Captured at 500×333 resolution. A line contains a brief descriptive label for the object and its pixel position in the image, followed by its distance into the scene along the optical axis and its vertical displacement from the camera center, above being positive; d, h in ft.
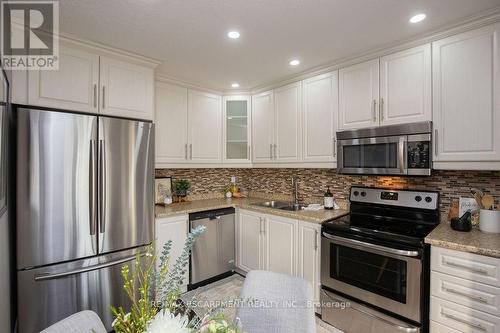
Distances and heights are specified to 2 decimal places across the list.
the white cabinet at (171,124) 8.96 +1.55
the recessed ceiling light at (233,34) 6.13 +3.28
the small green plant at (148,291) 2.16 -1.15
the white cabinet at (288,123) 9.09 +1.59
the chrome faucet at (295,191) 10.31 -1.09
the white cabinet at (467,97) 5.40 +1.58
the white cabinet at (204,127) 9.95 +1.57
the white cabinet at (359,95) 7.13 +2.09
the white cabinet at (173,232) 7.98 -2.23
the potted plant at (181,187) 10.12 -0.91
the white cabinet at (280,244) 7.98 -2.66
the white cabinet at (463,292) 4.70 -2.54
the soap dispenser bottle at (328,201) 8.77 -1.30
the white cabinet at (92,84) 5.86 +2.11
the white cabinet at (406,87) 6.26 +2.08
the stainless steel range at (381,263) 5.50 -2.42
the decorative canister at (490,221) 5.58 -1.26
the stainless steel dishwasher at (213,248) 8.84 -3.11
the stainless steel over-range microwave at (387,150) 6.25 +0.42
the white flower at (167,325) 1.95 -1.29
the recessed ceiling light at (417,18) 5.45 +3.30
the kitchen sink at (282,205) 9.79 -1.64
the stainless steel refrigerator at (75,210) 5.48 -1.11
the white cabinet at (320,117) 8.08 +1.63
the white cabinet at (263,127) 10.07 +1.57
